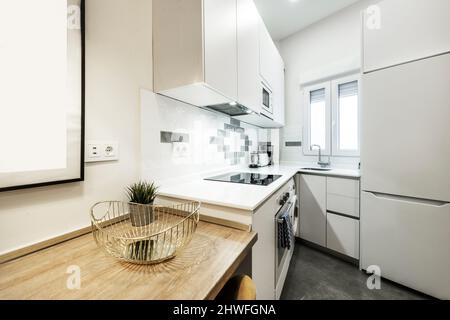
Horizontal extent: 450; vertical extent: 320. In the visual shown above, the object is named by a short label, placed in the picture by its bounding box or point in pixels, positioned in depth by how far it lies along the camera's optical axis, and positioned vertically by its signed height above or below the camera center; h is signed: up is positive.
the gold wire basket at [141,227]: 0.57 -0.28
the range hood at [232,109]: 1.35 +0.40
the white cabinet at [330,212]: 1.69 -0.53
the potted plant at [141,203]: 0.80 -0.20
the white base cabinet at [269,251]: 0.85 -0.48
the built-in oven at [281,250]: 1.13 -0.59
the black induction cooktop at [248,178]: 1.24 -0.14
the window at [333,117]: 2.14 +0.52
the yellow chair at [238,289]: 0.57 -0.42
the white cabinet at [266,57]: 1.63 +0.98
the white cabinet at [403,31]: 1.23 +0.92
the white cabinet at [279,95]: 2.11 +0.78
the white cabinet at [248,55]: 1.24 +0.76
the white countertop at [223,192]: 0.81 -0.18
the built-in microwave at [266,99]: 1.71 +0.59
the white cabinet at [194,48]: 0.90 +0.58
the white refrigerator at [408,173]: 1.24 -0.10
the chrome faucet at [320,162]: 2.30 -0.04
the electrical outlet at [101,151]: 0.79 +0.03
